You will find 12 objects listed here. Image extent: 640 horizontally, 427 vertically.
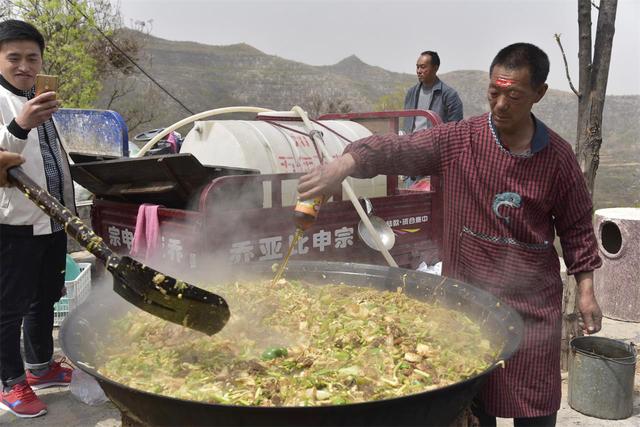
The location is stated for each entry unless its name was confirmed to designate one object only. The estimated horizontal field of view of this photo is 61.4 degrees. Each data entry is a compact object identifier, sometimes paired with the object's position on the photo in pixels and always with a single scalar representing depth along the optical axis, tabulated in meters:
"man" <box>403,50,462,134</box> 7.69
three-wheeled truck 4.21
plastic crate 5.77
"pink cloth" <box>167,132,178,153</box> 6.33
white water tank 5.35
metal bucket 4.38
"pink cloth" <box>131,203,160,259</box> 4.45
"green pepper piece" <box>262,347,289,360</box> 2.16
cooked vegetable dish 1.90
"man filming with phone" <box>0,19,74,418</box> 3.97
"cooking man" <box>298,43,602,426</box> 2.55
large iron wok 1.59
